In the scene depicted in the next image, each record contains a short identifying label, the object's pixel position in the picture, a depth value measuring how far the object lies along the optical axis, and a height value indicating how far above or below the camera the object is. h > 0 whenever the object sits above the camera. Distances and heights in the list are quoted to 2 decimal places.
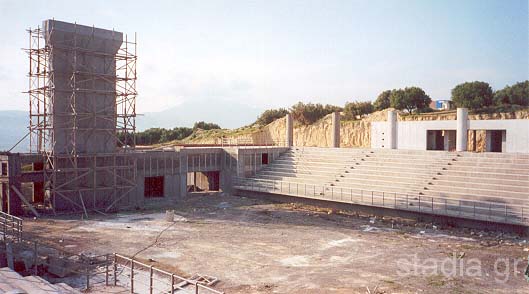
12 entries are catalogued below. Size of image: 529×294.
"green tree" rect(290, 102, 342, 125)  75.88 +5.03
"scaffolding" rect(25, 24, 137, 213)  27.80 +1.19
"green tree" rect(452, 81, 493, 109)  62.44 +6.48
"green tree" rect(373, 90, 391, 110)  76.94 +7.02
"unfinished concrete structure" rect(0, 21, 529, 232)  26.33 -1.61
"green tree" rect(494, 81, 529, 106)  63.62 +6.87
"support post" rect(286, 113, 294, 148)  43.41 +1.08
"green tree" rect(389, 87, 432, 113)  69.19 +6.44
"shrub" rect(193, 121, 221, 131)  85.80 +3.09
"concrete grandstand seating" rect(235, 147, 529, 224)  25.14 -2.53
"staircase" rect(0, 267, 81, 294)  11.23 -3.68
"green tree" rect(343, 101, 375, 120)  75.00 +5.47
